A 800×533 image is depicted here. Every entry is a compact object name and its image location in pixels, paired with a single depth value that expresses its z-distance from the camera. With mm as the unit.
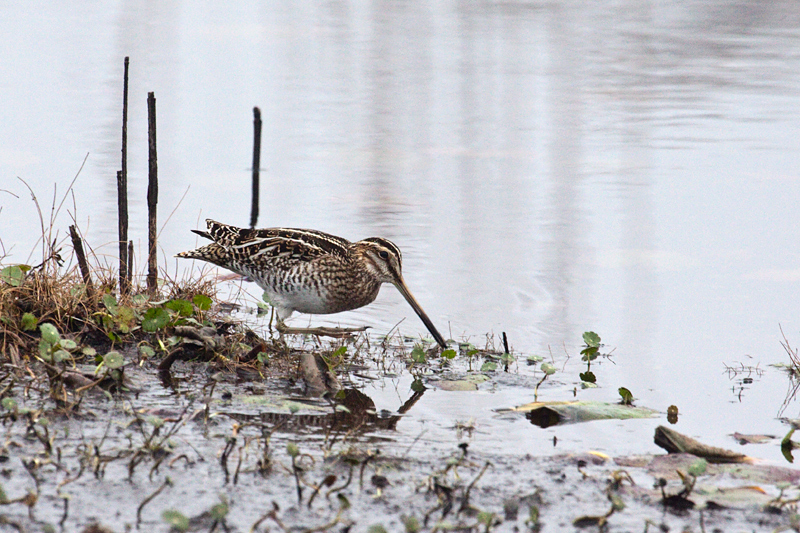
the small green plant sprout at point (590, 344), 11867
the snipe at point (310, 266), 12766
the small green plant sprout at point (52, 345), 8984
